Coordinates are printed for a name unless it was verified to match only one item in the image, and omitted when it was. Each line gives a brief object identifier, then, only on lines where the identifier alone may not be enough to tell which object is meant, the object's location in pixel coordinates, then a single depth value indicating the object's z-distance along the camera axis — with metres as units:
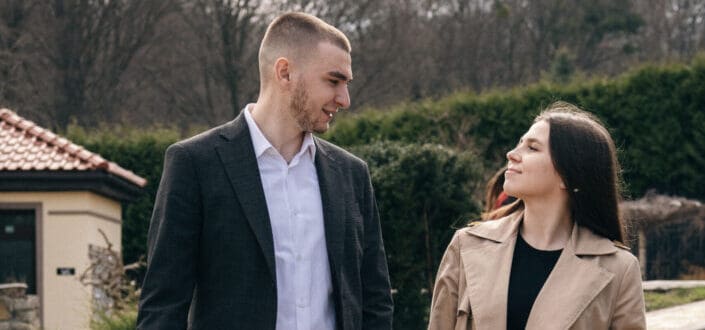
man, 3.96
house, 17.66
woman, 4.15
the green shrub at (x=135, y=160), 21.80
